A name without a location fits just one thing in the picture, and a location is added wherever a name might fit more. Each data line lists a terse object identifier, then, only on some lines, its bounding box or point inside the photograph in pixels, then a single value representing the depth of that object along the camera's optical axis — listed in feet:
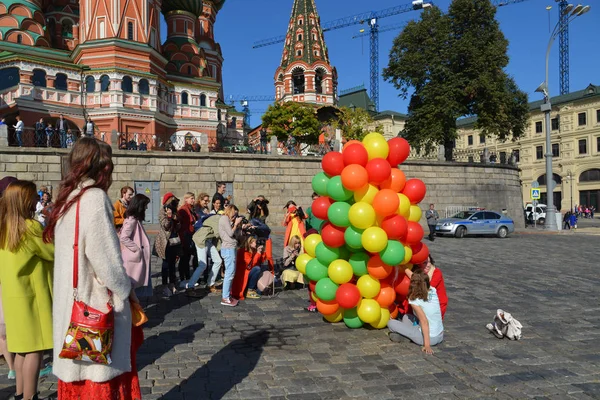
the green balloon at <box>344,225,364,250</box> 19.90
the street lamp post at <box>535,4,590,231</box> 79.15
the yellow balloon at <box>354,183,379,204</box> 20.17
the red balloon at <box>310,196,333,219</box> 21.80
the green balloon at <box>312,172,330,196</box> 21.89
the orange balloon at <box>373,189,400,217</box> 19.26
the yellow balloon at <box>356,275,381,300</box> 20.30
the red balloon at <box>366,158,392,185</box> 19.76
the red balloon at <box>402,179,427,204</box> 20.99
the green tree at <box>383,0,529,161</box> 101.65
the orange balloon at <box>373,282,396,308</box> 20.53
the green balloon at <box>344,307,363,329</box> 20.83
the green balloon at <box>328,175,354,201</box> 20.51
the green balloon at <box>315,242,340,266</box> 21.22
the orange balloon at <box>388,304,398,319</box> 21.31
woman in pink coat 17.37
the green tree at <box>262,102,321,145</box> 152.46
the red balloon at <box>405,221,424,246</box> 20.00
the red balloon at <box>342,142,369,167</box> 20.16
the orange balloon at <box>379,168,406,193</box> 20.62
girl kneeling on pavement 17.88
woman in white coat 8.39
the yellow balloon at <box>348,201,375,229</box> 19.30
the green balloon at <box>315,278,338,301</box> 20.68
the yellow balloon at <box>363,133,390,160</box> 20.47
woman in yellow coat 11.82
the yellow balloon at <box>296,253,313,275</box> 22.95
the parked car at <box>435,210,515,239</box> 70.49
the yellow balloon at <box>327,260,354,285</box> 20.51
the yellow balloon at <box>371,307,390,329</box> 20.47
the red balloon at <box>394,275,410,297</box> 20.81
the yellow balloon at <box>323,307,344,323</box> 21.44
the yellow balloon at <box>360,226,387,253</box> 19.10
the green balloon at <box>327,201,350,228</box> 20.17
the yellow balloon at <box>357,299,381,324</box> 20.11
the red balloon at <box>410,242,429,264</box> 20.70
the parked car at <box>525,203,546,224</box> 124.74
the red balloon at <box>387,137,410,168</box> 20.77
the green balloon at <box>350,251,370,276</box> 20.61
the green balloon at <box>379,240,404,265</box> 19.29
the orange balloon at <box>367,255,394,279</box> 20.07
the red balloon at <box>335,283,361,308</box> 20.07
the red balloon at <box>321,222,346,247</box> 20.75
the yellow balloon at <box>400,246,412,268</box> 20.11
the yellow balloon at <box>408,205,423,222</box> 21.13
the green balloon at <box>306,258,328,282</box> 21.43
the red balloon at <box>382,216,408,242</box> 19.39
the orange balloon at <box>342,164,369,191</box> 19.62
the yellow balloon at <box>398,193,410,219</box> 20.24
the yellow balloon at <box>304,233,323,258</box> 22.72
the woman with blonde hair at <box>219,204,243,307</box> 25.64
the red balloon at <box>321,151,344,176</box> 21.04
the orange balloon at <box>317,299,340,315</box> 21.08
